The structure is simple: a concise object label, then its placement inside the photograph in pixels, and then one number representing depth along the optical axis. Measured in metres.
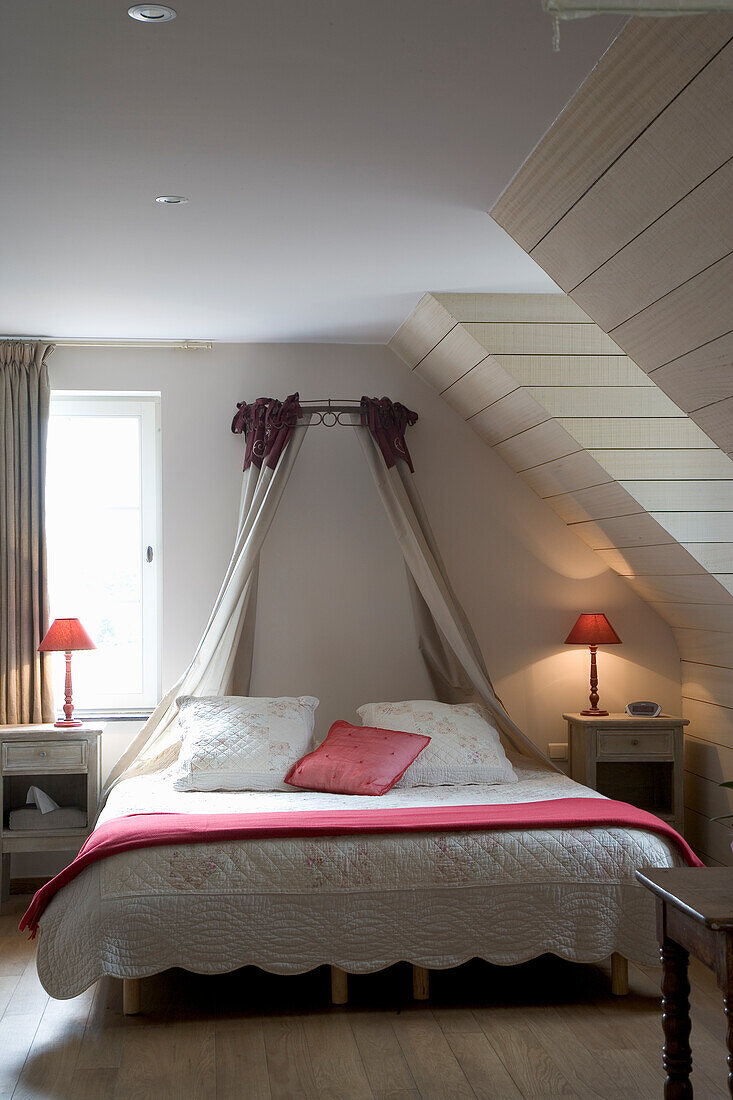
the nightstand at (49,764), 4.39
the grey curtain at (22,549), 4.68
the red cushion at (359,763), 3.94
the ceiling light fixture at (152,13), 2.04
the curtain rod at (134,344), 4.86
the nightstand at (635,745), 4.65
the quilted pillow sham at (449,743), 4.14
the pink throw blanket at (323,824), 3.26
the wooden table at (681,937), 2.15
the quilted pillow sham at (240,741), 4.04
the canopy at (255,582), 4.51
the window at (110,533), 5.00
